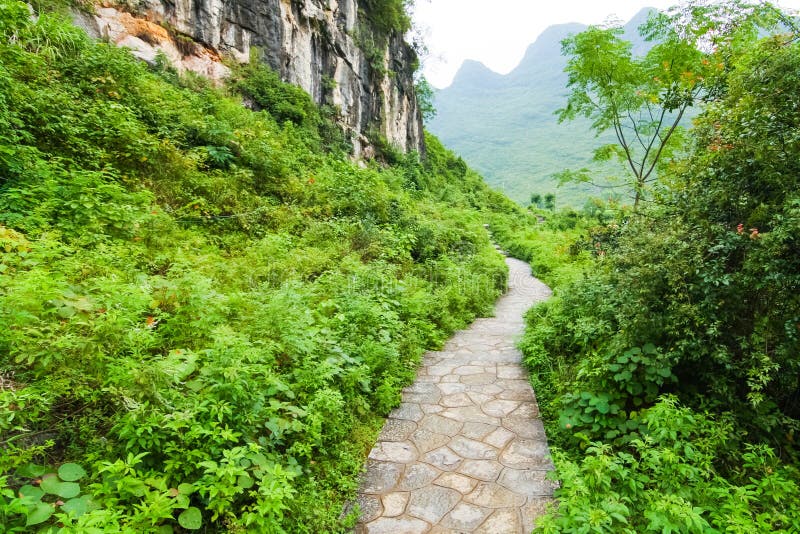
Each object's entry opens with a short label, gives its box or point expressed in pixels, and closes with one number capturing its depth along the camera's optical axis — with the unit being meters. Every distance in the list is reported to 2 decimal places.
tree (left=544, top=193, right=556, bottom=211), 37.55
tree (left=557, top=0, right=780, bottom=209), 10.42
